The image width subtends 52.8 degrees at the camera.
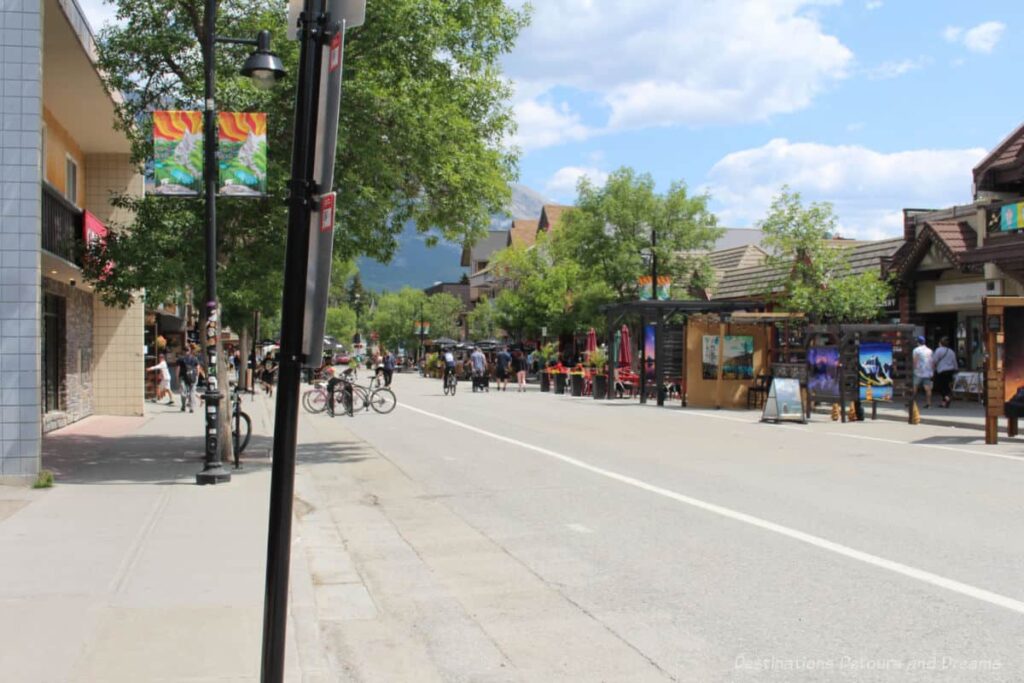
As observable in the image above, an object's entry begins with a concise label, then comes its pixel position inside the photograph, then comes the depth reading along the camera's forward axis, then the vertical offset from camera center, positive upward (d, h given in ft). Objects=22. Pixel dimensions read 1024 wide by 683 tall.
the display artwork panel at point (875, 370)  78.28 +0.02
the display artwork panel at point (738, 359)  94.43 +0.82
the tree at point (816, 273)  97.55 +9.65
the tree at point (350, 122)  46.98 +11.33
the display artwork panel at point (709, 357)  94.48 +0.97
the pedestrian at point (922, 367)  77.97 +0.32
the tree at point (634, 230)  156.15 +20.87
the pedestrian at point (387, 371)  117.00 -1.06
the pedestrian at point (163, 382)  111.24 -2.58
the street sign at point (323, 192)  12.40 +2.09
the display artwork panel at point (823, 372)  78.38 -0.21
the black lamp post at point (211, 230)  42.04 +5.30
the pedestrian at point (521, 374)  140.77 -1.33
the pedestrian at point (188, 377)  94.12 -1.66
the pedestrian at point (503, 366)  142.41 -0.27
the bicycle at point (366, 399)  86.17 -3.14
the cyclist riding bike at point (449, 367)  123.13 -0.46
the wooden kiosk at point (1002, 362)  58.03 +0.60
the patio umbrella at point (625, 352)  123.13 +1.64
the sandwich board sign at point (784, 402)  74.49 -2.41
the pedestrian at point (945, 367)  90.58 +0.41
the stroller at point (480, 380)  134.00 -2.13
